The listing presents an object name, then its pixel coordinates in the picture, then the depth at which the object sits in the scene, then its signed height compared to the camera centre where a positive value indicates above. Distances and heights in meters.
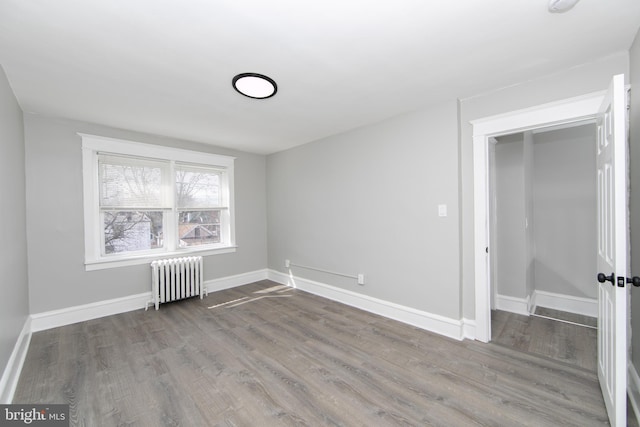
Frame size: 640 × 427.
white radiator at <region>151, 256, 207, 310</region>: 3.65 -0.90
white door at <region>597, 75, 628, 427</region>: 1.44 -0.25
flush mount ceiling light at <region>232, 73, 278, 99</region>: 2.22 +1.09
